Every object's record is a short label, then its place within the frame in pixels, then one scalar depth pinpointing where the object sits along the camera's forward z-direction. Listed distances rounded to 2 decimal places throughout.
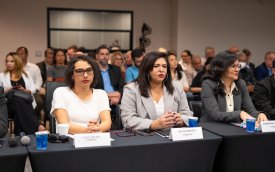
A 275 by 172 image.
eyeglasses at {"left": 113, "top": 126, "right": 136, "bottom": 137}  2.24
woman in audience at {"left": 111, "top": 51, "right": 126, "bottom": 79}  5.83
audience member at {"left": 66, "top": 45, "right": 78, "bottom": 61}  5.97
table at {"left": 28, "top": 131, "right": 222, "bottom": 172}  1.83
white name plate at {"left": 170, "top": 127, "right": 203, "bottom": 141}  2.09
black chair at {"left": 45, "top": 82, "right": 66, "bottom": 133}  3.21
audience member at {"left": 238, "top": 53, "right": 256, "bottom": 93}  6.05
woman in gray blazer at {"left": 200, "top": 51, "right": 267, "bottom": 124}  2.96
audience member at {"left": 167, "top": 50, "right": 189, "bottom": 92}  5.12
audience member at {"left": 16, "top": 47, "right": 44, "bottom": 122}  5.16
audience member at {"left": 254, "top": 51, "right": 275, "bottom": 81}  6.31
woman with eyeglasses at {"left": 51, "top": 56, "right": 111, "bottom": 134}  2.67
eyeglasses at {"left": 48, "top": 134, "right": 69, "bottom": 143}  2.01
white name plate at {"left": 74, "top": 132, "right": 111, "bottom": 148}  1.90
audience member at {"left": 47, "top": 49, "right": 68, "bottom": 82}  5.63
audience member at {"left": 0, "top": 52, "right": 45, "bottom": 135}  4.18
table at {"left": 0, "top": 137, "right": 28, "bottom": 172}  1.74
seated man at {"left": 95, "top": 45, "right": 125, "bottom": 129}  4.60
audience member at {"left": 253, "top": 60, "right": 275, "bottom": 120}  3.22
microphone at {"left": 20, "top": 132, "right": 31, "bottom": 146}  1.91
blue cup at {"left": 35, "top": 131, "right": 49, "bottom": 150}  1.84
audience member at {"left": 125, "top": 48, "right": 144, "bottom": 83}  4.92
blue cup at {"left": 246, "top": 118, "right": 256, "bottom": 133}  2.28
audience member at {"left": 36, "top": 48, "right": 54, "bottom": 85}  6.24
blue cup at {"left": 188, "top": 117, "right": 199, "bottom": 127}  2.29
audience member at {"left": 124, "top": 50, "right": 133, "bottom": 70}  5.91
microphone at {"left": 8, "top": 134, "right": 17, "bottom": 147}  1.90
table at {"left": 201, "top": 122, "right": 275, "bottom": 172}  2.21
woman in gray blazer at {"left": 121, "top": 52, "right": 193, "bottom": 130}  2.69
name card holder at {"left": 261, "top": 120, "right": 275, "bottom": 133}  2.31
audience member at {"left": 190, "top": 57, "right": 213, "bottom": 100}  5.43
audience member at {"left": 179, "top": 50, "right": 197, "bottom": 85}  6.65
